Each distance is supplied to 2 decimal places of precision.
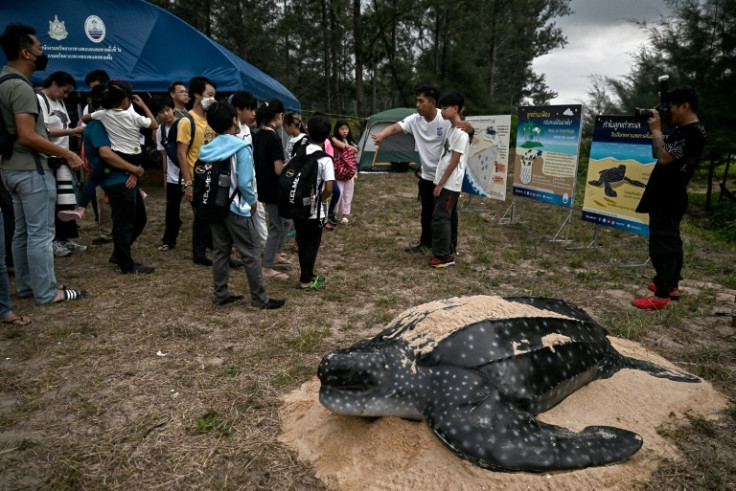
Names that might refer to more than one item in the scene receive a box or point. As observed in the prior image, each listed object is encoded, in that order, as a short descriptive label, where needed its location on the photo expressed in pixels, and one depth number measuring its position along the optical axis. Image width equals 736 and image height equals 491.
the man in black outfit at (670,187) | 3.59
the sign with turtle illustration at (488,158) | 7.81
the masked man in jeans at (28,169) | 3.25
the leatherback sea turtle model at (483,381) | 1.87
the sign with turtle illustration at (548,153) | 6.19
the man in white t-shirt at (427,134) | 5.07
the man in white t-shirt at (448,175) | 4.72
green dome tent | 13.83
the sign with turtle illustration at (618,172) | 5.13
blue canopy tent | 8.95
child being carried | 4.29
